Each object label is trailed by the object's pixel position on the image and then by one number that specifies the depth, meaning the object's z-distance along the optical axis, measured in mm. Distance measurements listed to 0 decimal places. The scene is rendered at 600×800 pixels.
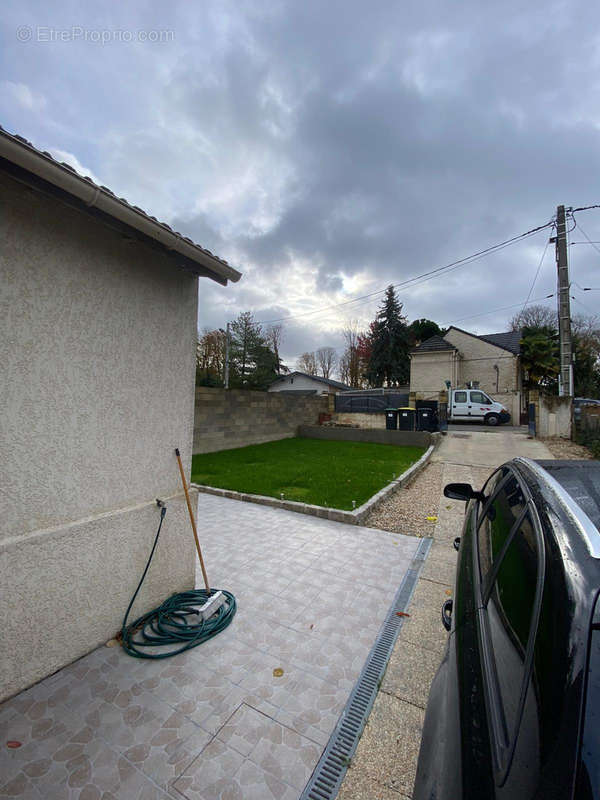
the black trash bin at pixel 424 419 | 13234
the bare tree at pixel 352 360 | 40594
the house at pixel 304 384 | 37081
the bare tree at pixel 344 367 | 42750
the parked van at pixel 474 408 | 18109
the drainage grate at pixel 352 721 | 1618
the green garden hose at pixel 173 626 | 2467
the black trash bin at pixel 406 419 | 13125
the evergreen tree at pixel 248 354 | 29578
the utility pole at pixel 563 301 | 13414
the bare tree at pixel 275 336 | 37688
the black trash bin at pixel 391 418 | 13508
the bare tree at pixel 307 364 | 48438
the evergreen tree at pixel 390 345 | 29375
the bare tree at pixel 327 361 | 47531
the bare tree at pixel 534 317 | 32978
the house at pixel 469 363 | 22594
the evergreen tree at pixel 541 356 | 22188
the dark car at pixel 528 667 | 740
